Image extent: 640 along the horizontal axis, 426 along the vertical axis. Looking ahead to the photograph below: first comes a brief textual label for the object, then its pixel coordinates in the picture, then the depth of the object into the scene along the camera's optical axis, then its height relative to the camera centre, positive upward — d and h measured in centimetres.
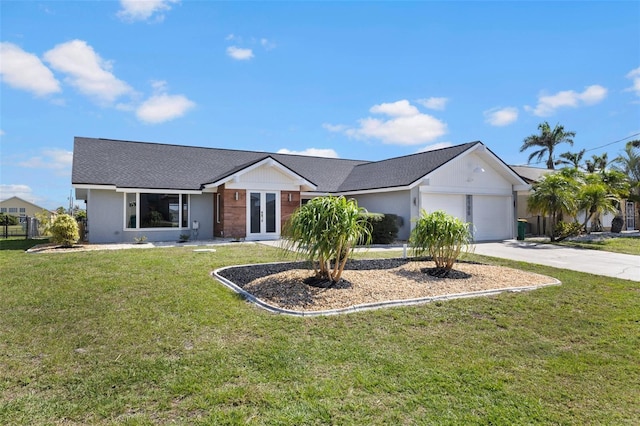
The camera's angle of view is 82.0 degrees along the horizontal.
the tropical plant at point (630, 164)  2795 +431
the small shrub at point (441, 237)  880 -36
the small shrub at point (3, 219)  2240 +41
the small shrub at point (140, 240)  1576 -67
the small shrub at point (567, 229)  1905 -43
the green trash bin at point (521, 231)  1994 -53
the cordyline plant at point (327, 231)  718 -16
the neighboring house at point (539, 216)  2388 +40
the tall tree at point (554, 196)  1794 +121
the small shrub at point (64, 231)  1366 -23
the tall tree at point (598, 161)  3848 +634
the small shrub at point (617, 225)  2541 -32
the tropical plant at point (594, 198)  1933 +120
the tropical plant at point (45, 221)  1410 +16
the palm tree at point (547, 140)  4247 +949
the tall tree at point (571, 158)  4116 +704
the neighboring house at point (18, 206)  5869 +307
